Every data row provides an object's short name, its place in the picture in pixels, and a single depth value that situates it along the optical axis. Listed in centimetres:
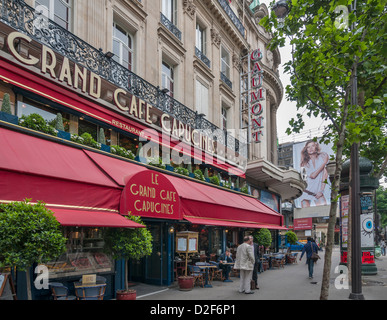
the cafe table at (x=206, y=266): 1231
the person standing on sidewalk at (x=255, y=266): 1182
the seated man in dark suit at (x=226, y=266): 1370
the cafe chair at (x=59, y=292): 758
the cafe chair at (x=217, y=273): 1345
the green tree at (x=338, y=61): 834
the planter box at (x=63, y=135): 903
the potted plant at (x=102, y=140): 1055
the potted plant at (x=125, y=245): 808
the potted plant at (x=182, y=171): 1385
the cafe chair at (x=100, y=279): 842
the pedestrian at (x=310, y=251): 1453
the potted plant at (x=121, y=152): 1086
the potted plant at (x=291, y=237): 3056
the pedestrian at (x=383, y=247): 3652
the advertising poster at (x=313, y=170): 4906
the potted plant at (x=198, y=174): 1523
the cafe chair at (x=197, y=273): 1225
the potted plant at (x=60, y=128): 906
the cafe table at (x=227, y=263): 1359
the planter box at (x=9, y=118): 770
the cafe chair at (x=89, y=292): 761
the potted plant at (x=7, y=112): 774
